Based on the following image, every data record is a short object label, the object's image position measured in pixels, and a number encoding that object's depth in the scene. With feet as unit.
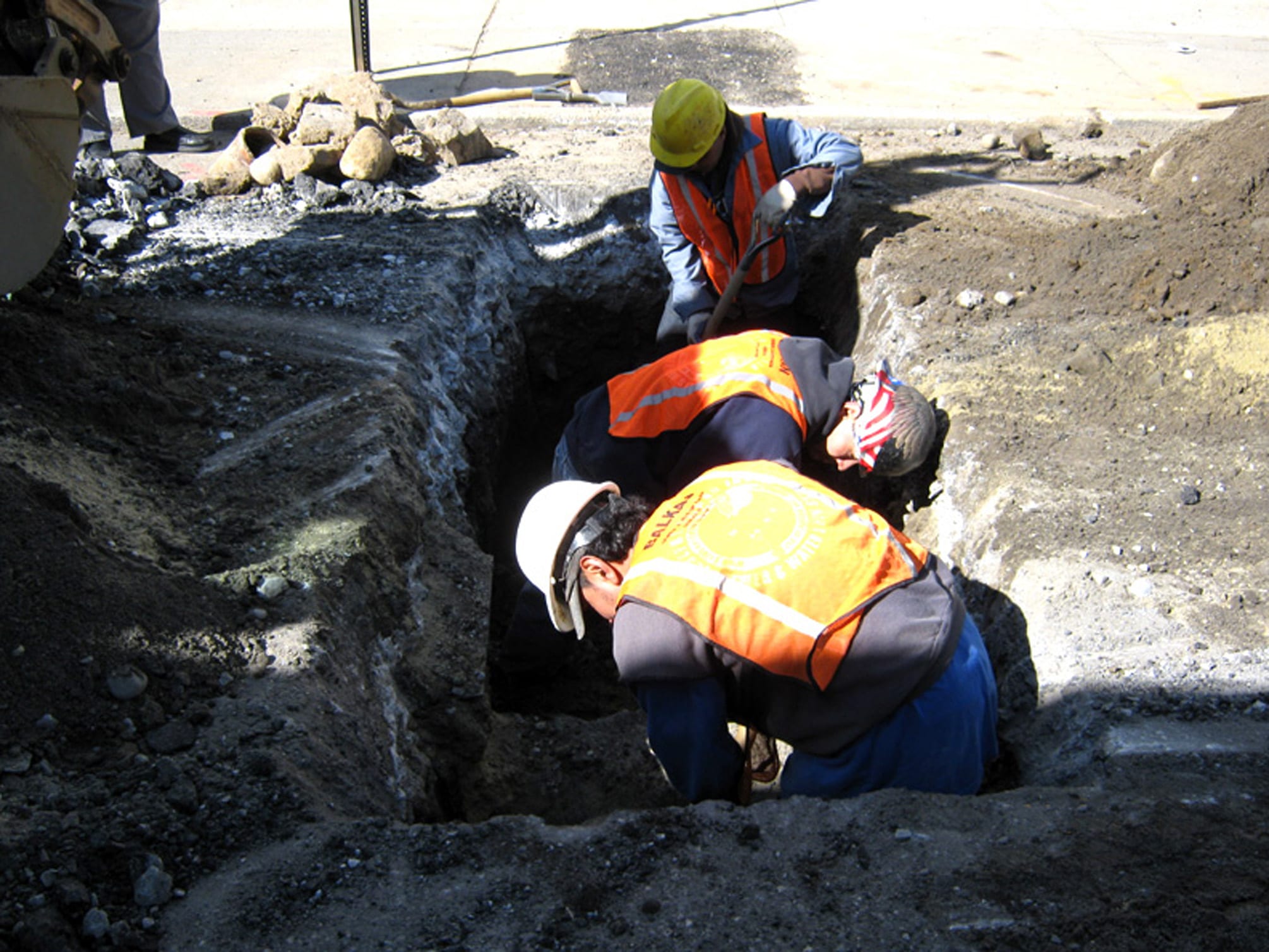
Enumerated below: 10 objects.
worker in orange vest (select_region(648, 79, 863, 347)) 14.42
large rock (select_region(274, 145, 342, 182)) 17.37
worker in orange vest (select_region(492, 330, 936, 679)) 11.35
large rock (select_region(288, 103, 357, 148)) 17.88
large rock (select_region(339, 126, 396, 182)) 17.43
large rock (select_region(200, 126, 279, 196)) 17.35
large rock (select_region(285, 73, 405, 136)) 18.83
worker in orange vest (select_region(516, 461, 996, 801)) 7.73
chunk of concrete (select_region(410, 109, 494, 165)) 18.86
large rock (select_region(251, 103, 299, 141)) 18.45
